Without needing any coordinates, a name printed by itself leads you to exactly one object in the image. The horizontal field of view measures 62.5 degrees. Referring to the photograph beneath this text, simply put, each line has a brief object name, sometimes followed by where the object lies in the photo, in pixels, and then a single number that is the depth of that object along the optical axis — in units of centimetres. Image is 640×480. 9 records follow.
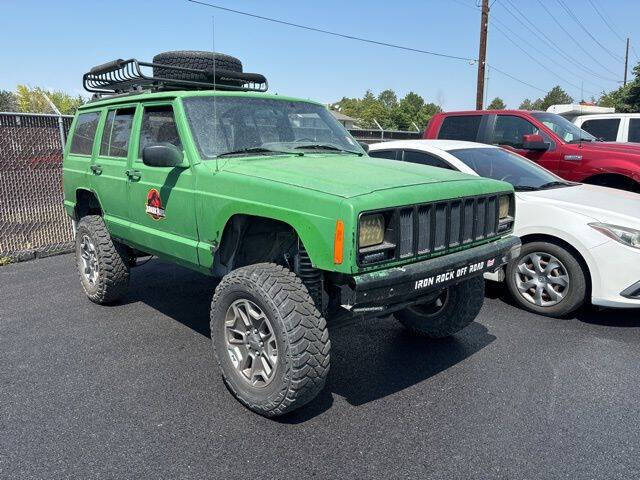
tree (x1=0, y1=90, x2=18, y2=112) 4476
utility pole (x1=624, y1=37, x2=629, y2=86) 5366
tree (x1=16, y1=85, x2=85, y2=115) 4588
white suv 1017
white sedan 466
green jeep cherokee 302
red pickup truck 734
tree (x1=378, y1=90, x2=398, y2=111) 14071
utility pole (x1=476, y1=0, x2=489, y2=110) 2003
